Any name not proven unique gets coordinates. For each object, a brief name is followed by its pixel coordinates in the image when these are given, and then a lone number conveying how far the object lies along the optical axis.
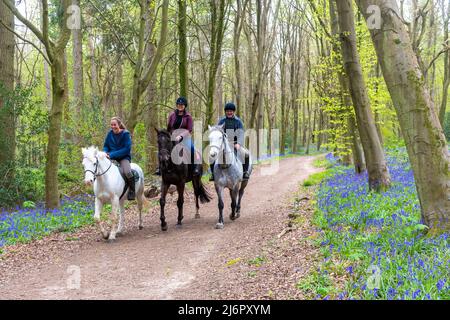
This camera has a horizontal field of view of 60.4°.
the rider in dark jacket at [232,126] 10.56
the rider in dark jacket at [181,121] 10.14
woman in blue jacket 9.41
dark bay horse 9.39
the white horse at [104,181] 8.11
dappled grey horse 9.30
